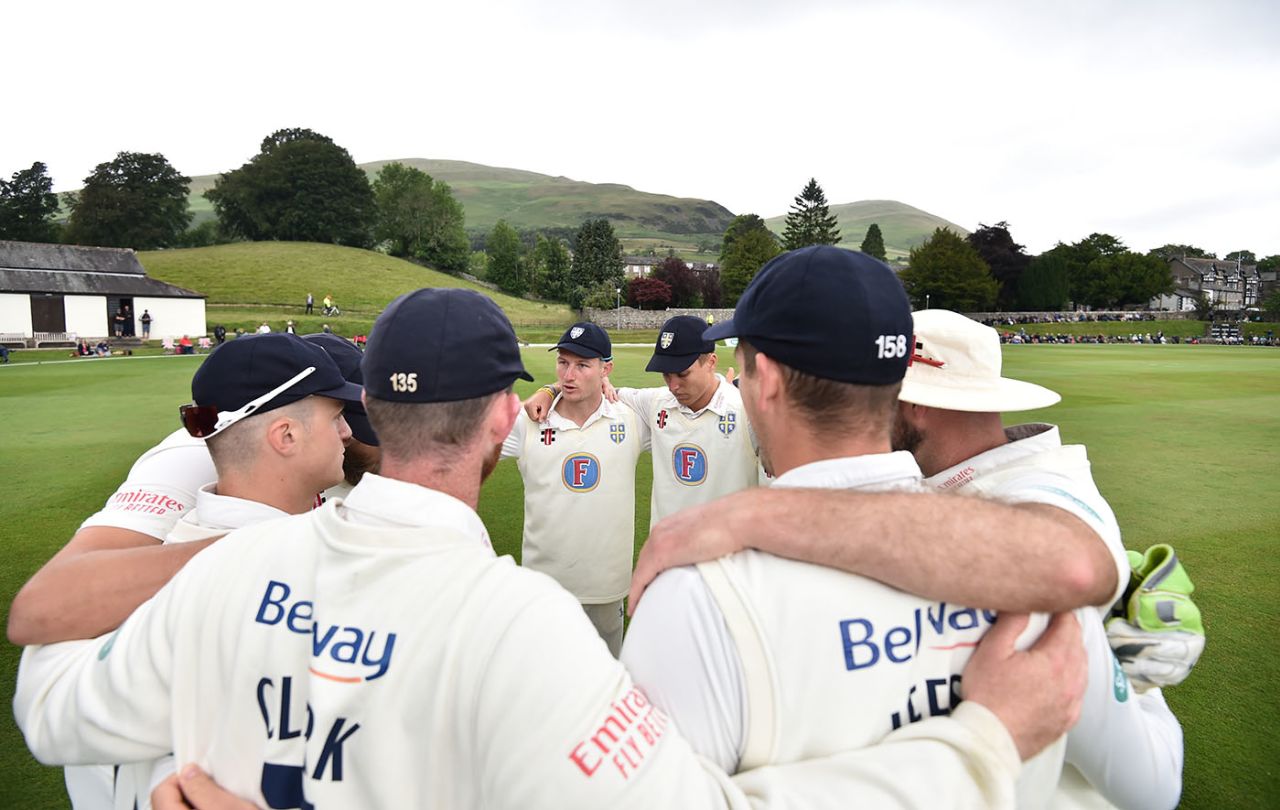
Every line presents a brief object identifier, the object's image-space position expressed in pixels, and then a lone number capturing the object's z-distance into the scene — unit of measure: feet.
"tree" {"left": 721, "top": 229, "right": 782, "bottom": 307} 311.88
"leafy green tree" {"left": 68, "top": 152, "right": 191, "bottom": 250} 299.58
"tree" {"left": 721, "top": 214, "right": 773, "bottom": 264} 374.26
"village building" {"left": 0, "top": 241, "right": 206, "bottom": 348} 162.50
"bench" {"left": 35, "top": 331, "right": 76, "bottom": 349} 145.74
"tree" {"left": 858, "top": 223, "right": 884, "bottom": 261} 375.23
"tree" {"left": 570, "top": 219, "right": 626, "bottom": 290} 309.22
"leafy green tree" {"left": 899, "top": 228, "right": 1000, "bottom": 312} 291.38
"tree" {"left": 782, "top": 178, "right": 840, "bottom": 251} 327.67
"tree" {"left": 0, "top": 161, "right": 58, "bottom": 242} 287.89
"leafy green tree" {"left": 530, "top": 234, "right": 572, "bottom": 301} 324.19
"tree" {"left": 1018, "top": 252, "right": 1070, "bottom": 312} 305.53
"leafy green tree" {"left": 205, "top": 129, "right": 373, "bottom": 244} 326.65
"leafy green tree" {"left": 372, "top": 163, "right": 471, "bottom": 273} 356.79
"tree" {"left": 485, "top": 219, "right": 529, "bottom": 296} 352.08
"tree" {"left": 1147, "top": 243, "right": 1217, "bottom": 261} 489.26
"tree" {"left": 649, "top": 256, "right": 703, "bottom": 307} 317.83
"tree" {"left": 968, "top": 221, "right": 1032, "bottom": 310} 312.91
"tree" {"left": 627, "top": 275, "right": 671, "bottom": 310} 307.99
